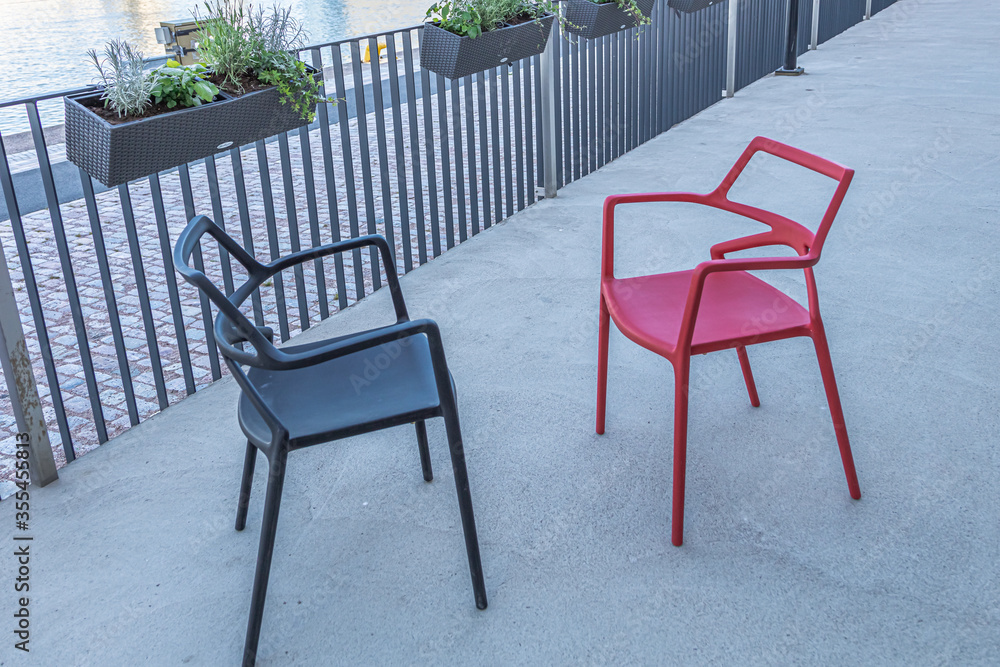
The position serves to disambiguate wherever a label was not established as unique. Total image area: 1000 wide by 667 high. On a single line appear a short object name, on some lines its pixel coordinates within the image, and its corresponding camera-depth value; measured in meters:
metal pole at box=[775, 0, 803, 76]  7.82
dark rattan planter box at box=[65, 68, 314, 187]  2.22
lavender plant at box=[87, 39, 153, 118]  2.27
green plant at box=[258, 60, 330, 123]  2.63
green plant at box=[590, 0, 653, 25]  4.48
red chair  2.00
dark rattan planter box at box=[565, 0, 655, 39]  4.40
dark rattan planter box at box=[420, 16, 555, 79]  3.57
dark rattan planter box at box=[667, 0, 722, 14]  5.54
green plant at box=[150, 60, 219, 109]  2.36
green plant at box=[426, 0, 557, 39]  3.61
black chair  1.61
